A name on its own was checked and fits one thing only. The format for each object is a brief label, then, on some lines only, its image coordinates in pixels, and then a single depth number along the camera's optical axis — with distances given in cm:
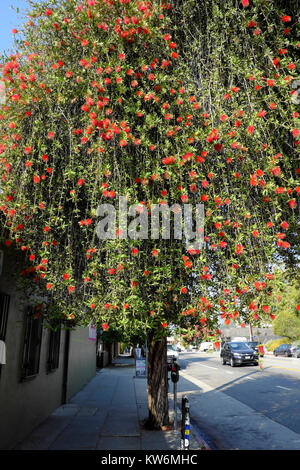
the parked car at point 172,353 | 2062
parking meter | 740
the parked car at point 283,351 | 3189
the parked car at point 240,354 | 2181
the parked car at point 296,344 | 3121
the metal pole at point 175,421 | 708
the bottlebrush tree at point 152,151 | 395
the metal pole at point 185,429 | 511
